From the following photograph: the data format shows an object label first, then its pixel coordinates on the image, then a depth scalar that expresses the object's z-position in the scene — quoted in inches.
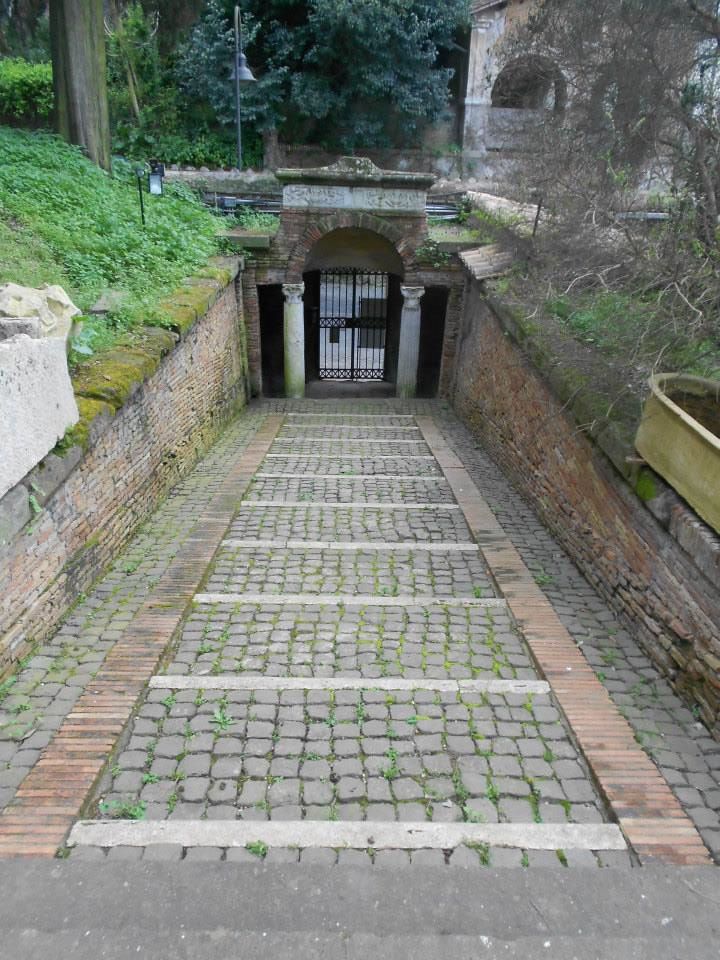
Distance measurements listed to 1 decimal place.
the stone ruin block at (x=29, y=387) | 139.9
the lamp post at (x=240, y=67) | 528.4
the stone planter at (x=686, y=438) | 140.3
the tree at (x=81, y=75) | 459.8
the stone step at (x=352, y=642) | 154.8
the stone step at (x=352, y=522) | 231.6
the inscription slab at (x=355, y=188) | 454.0
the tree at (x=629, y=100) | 212.5
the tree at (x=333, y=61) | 650.8
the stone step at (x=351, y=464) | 312.3
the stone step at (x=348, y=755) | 117.2
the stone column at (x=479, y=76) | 748.6
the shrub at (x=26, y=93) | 653.3
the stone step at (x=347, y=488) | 271.0
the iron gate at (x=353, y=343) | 601.3
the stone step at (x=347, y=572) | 192.9
